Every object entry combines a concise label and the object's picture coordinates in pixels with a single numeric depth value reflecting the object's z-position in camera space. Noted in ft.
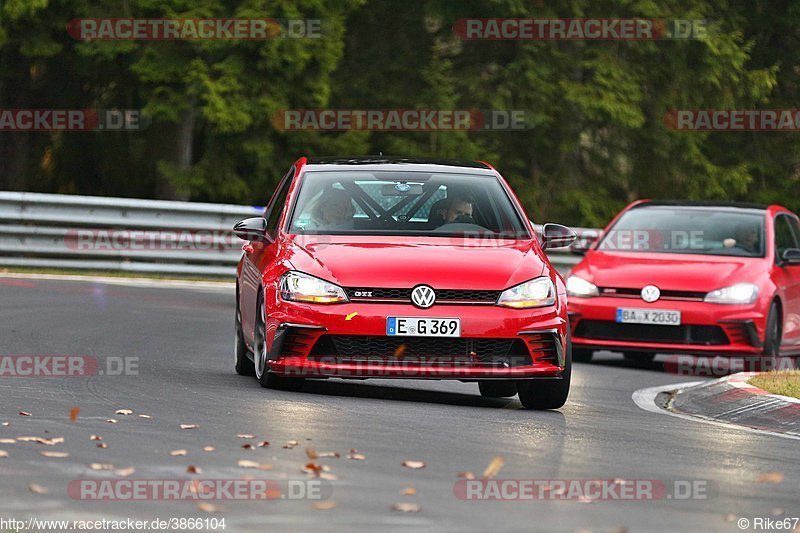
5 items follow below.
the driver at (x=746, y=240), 115.65
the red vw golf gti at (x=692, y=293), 108.47
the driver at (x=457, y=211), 82.02
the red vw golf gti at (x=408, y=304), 74.49
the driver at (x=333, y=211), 81.15
